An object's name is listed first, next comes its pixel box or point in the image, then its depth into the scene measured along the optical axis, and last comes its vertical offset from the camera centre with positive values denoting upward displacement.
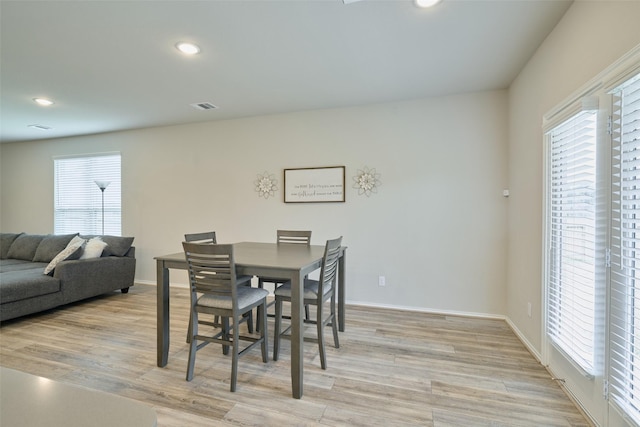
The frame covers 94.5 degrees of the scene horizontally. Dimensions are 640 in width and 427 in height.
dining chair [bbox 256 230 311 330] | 3.35 -0.31
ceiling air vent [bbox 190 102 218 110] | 3.79 +1.38
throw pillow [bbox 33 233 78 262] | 4.44 -0.56
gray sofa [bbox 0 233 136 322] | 3.29 -0.79
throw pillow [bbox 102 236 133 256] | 4.42 -0.51
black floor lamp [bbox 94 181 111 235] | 4.90 +0.43
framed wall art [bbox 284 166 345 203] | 3.94 +0.36
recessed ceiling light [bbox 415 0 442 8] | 1.94 +1.38
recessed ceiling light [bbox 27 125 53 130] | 4.72 +1.34
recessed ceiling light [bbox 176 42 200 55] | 2.43 +1.37
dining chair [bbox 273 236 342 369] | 2.33 -0.69
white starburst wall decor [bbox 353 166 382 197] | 3.80 +0.39
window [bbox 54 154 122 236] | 5.13 +0.27
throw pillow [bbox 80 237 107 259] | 4.09 -0.54
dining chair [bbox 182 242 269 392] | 2.06 -0.59
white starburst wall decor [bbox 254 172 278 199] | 4.25 +0.39
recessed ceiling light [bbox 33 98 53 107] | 3.62 +1.35
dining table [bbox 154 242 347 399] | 2.03 -0.45
